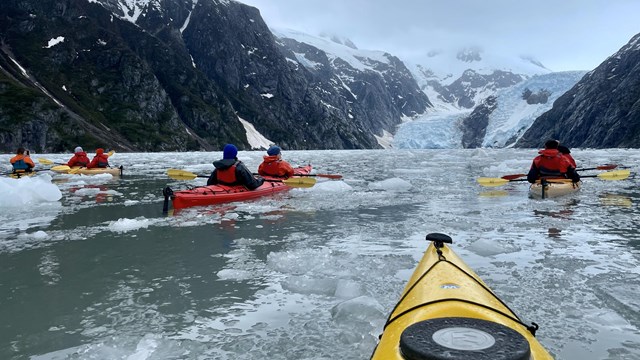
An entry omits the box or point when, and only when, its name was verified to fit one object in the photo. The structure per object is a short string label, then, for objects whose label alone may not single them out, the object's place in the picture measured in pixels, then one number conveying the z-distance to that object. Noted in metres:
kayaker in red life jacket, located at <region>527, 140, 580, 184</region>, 14.94
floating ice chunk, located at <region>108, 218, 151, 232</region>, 9.18
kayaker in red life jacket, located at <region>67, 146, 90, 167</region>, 24.03
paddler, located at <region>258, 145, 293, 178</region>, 16.86
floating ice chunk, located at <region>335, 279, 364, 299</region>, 5.13
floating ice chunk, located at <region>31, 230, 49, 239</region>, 8.31
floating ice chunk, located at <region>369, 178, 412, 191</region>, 16.66
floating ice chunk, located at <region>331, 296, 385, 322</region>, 4.41
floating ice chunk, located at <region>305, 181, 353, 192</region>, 15.95
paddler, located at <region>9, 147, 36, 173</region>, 19.62
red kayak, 11.71
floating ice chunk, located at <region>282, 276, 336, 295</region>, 5.36
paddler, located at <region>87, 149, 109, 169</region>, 23.58
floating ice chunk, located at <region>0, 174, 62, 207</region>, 12.34
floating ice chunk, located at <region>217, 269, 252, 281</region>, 5.88
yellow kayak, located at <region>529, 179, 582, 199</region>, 13.86
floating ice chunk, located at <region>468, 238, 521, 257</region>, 7.00
